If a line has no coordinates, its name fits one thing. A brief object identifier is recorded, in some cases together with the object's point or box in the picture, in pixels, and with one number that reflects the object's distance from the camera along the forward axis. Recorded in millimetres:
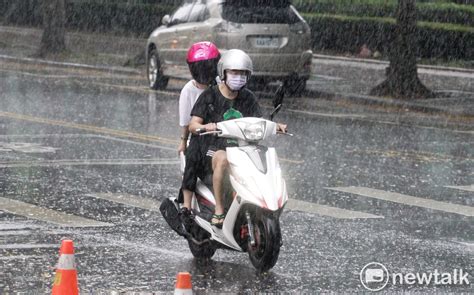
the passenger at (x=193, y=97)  17269
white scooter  15951
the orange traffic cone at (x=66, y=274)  13603
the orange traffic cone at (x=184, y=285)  12226
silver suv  41883
